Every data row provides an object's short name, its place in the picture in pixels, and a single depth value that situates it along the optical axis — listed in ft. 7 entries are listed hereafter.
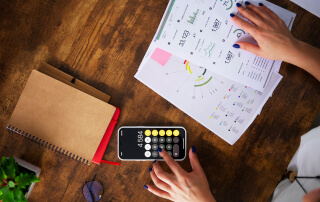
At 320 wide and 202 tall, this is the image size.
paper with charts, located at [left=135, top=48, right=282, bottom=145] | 2.65
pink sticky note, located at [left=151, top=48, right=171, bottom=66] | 2.63
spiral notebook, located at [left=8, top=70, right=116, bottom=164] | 2.50
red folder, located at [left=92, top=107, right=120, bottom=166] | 2.63
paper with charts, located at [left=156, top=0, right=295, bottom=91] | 2.52
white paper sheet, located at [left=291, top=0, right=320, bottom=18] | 2.67
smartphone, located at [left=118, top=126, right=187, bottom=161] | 2.67
